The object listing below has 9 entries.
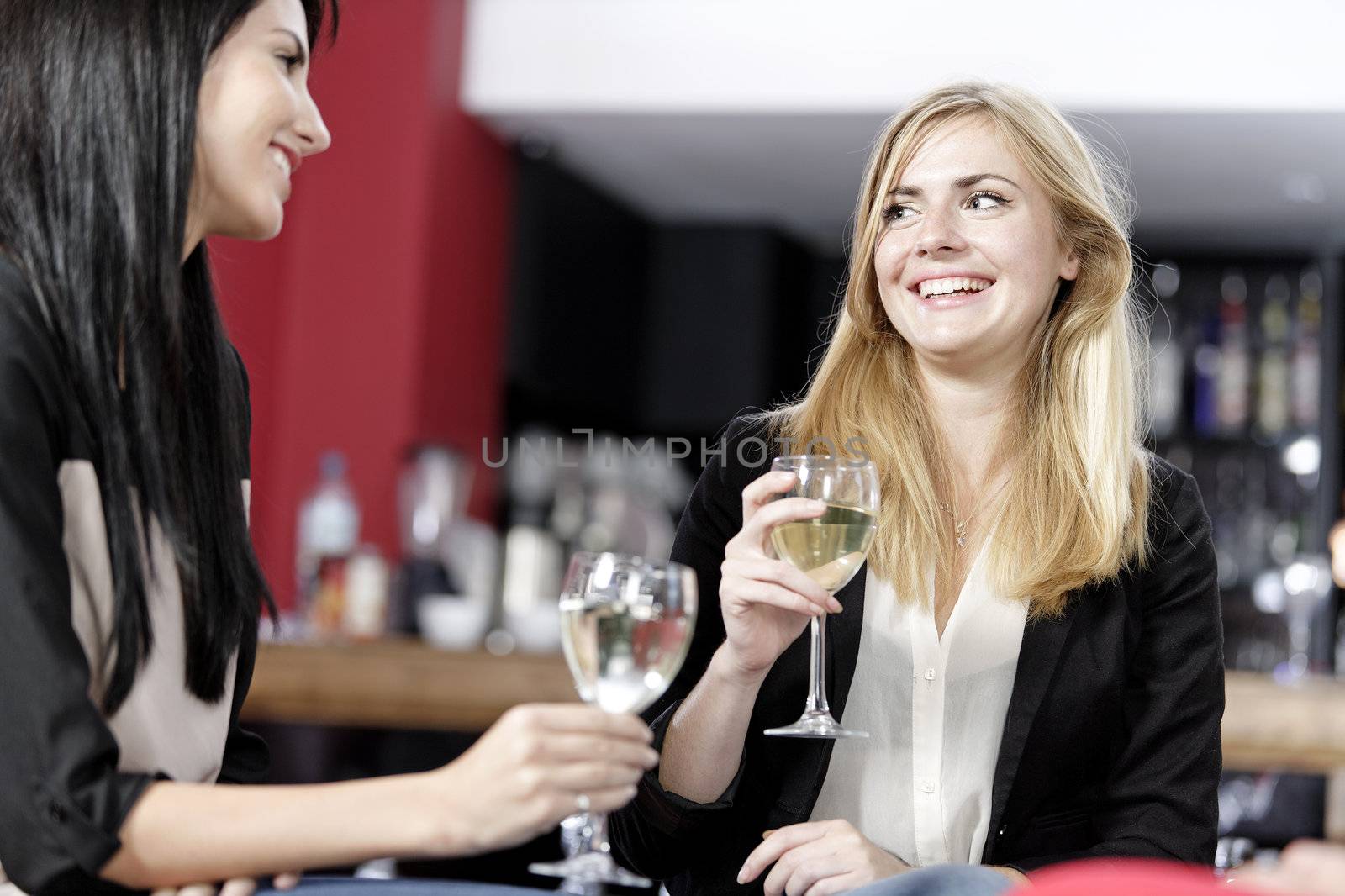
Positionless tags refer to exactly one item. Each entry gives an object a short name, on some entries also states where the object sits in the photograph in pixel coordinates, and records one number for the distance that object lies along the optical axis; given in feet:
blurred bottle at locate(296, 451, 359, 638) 11.82
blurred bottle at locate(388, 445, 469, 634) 13.01
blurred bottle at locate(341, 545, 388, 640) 11.75
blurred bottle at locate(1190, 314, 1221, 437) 16.49
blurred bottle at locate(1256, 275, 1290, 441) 16.29
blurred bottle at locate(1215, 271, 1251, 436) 16.39
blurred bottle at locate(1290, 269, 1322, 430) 16.16
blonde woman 4.84
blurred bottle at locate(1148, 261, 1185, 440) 16.35
